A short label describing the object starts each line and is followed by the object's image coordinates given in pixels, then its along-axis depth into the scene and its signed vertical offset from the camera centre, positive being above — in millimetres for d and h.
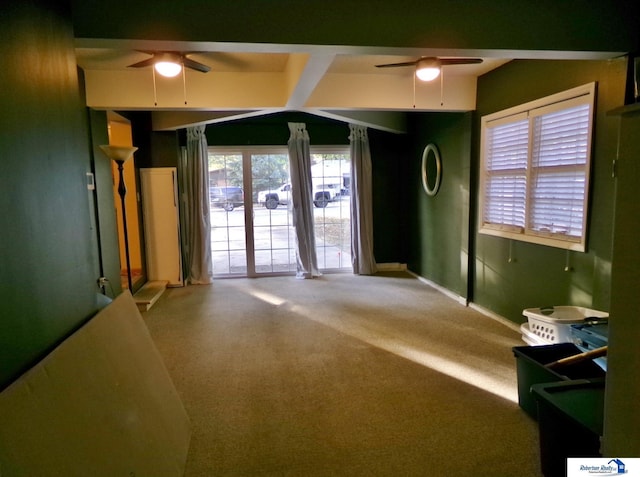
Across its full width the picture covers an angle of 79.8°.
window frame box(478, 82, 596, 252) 2805 +212
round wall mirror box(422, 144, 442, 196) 5023 +312
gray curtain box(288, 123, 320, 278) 5680 -84
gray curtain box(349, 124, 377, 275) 5883 -167
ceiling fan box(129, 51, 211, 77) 2920 +1037
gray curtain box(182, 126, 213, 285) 5496 -204
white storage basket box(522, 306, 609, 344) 2684 -942
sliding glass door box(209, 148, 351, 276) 5840 -254
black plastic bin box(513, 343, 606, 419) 2160 -1029
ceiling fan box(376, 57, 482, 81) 3082 +1039
